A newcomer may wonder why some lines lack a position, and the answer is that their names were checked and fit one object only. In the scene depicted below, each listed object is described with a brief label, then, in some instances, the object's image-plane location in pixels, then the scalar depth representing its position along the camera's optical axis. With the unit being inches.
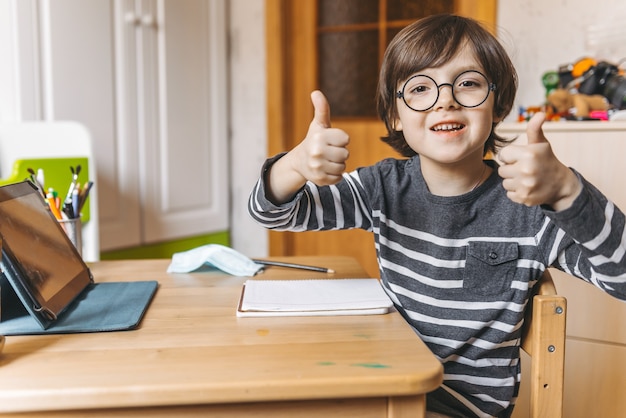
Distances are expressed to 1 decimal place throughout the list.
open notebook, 33.4
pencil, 44.9
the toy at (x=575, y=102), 67.1
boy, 37.4
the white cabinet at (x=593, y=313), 62.2
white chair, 68.8
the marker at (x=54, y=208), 44.9
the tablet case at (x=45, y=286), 30.9
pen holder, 44.8
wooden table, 23.8
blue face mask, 44.1
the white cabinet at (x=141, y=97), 81.4
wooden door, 106.5
